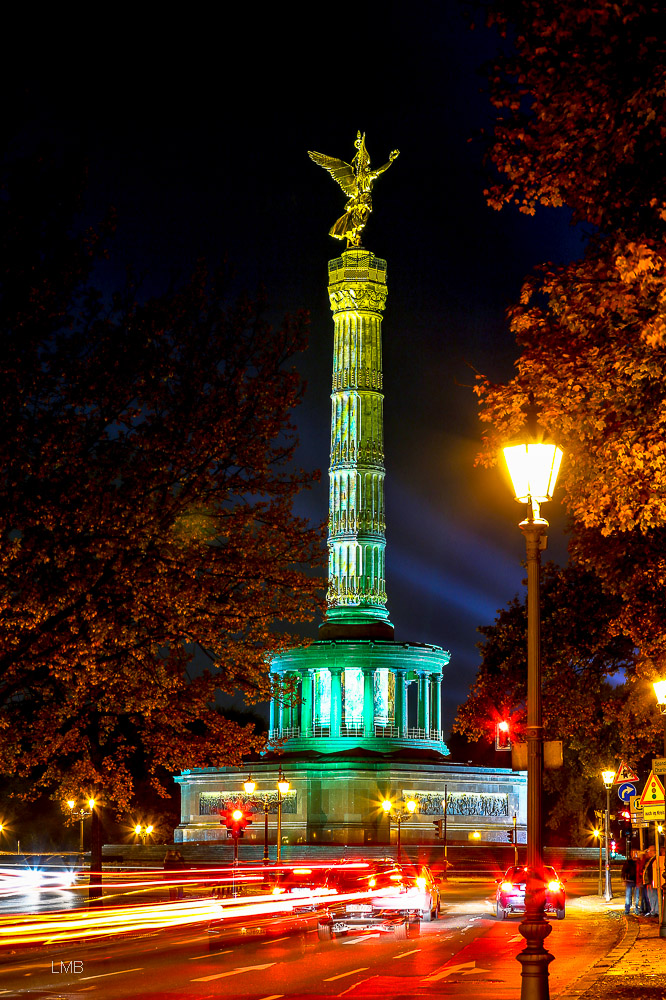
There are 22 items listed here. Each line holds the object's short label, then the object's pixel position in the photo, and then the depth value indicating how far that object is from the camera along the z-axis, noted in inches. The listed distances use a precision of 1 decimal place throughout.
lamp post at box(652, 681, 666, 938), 967.2
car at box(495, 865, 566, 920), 1280.8
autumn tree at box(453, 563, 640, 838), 1232.2
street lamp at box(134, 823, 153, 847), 3466.0
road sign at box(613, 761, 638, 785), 1246.9
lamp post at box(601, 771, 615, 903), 1579.2
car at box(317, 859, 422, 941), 1168.8
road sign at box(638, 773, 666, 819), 1015.0
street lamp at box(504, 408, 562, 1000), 460.4
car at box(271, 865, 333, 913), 1250.0
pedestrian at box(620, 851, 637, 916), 1357.0
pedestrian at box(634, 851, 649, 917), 1302.9
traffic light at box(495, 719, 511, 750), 1112.7
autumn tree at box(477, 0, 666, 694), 547.5
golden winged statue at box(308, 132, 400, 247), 3459.6
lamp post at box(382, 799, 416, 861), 2760.8
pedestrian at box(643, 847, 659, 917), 1317.7
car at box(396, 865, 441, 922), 1231.6
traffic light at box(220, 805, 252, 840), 1562.5
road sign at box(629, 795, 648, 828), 1077.1
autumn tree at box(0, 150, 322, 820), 886.4
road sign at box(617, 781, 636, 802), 1186.0
